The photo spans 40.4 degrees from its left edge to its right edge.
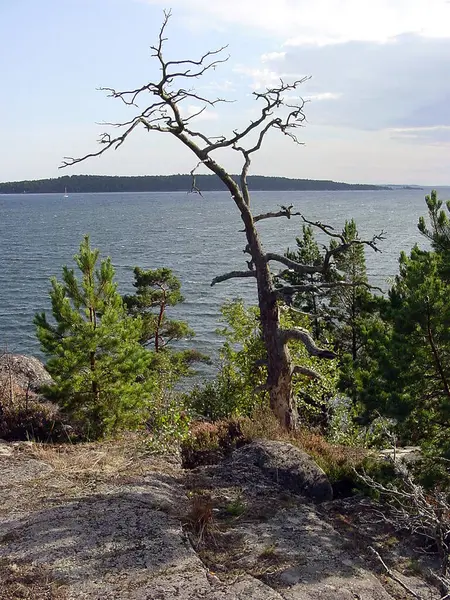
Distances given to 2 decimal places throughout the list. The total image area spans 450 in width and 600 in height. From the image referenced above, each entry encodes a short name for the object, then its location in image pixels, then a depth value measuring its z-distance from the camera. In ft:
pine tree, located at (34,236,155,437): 49.62
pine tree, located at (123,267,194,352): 98.99
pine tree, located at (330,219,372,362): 87.40
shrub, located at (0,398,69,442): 41.27
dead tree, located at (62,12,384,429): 44.60
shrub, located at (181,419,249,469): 33.27
